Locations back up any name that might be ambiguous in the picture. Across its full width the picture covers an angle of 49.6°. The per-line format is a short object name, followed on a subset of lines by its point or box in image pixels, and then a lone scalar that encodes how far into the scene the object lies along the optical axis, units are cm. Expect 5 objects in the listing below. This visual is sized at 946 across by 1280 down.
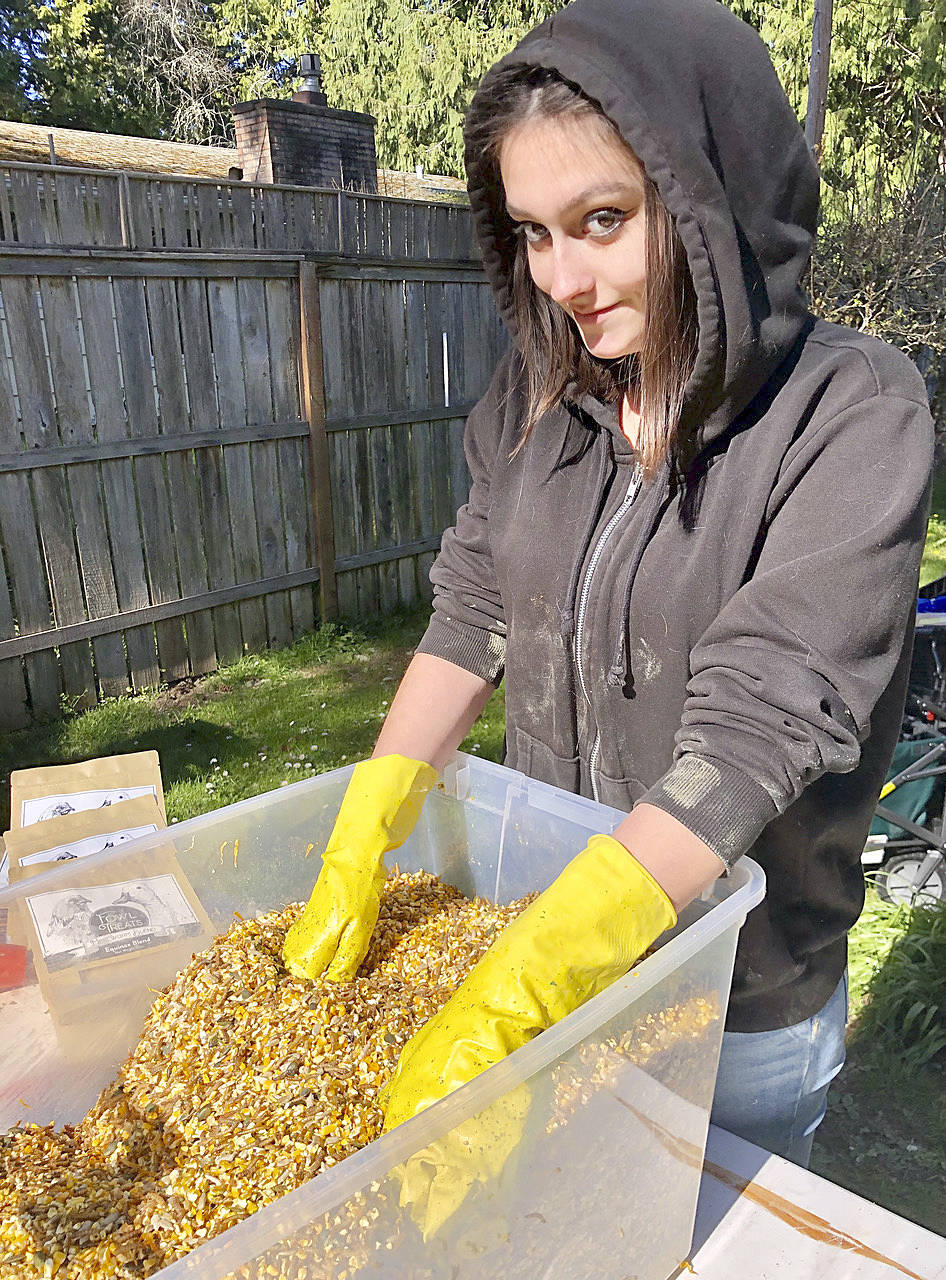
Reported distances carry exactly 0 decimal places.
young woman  106
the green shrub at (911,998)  314
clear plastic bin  78
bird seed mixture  92
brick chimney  705
